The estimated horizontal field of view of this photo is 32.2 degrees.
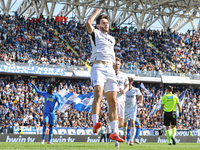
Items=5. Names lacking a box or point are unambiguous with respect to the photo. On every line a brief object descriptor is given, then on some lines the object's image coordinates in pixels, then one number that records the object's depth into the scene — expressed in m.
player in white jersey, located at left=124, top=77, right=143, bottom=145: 12.57
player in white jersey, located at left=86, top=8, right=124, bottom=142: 6.51
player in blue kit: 12.60
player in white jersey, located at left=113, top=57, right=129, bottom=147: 10.83
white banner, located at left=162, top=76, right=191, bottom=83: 34.97
